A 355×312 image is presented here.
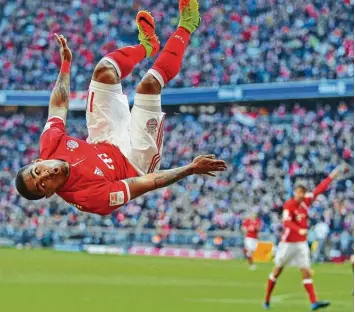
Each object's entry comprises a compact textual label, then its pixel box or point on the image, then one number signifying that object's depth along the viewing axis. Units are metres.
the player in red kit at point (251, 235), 24.32
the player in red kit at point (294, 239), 15.58
